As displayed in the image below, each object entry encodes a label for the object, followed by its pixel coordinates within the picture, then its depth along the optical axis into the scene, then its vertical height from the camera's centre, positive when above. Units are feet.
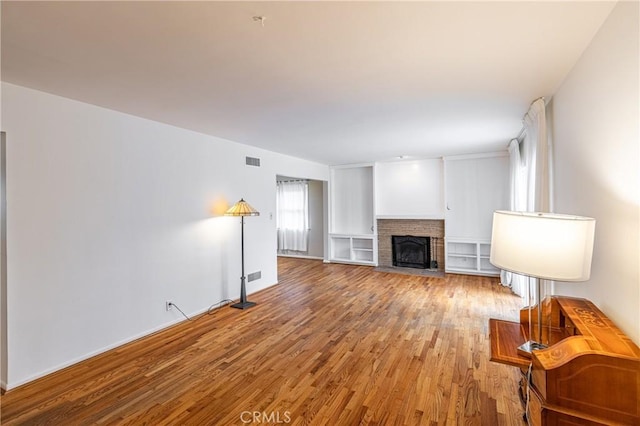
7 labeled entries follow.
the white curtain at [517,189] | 13.79 +1.17
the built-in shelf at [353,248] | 23.90 -2.93
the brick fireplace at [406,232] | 21.38 -1.39
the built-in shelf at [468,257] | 19.94 -3.06
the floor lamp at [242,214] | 13.68 -0.01
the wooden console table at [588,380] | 3.62 -2.16
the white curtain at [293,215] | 27.04 -0.13
